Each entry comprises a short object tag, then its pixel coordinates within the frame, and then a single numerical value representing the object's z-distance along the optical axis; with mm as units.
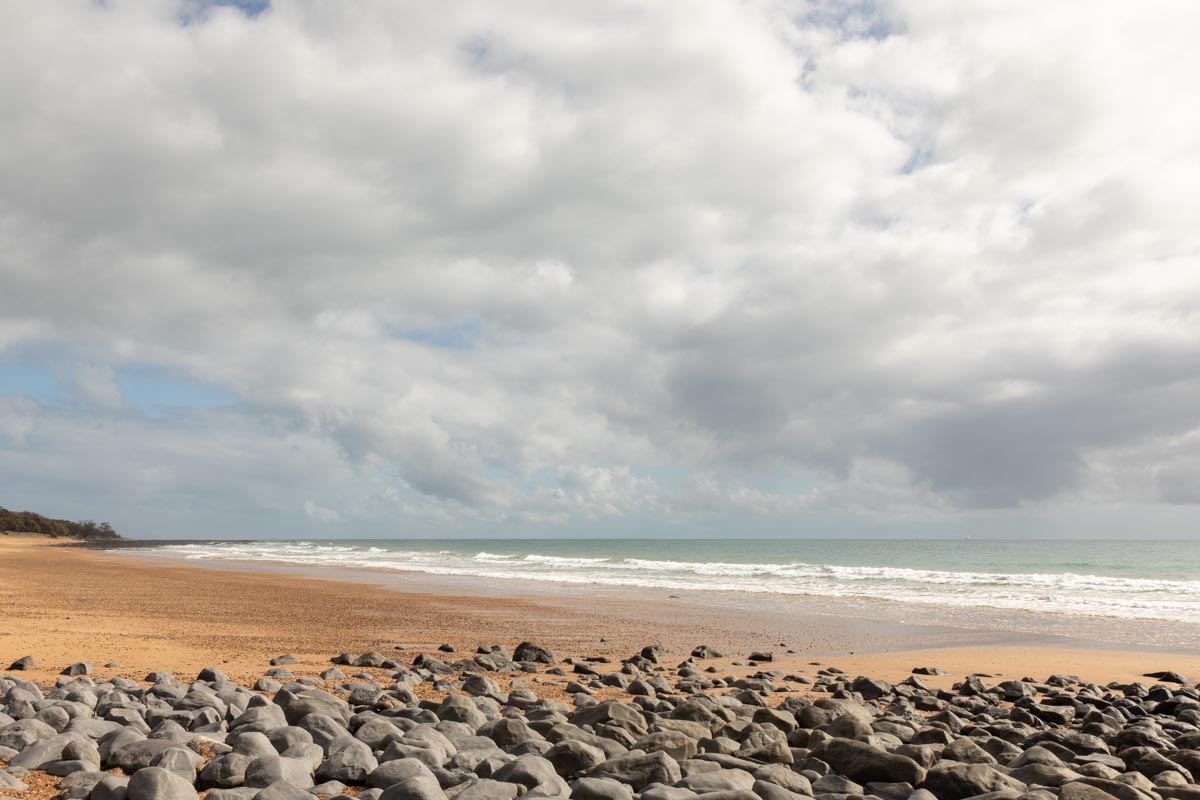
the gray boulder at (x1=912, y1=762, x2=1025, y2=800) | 5594
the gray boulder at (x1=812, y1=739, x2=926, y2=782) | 5910
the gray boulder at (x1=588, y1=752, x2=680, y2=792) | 5453
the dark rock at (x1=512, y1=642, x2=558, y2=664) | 11695
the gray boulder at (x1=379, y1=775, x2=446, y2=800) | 4793
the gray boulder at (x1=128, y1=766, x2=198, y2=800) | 4645
